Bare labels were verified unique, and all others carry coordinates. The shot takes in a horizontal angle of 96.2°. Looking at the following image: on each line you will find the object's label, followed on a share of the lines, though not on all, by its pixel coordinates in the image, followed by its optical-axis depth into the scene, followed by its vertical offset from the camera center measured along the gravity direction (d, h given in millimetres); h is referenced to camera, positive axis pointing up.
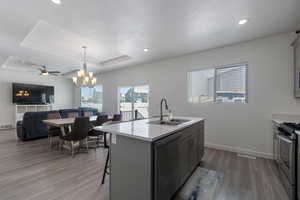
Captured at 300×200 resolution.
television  6305 +225
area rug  1840 -1333
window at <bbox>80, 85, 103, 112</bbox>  7259 +77
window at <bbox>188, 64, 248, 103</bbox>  3438 +390
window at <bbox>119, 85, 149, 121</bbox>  5410 -76
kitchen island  1334 -685
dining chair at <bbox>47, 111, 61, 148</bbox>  3825 -905
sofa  4156 -904
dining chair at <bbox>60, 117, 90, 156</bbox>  3177 -799
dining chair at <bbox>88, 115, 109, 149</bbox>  3809 -710
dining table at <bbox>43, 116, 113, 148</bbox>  3323 -619
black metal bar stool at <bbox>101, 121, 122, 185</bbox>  2100 -1241
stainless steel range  1675 -804
